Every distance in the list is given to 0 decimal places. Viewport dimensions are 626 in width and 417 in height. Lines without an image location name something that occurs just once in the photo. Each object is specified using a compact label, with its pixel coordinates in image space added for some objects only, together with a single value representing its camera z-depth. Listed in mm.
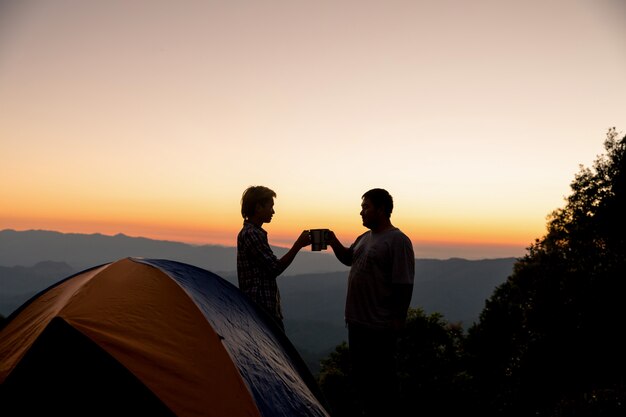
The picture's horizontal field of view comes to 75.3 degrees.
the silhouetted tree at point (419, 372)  12516
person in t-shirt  4801
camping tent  2939
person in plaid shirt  4832
